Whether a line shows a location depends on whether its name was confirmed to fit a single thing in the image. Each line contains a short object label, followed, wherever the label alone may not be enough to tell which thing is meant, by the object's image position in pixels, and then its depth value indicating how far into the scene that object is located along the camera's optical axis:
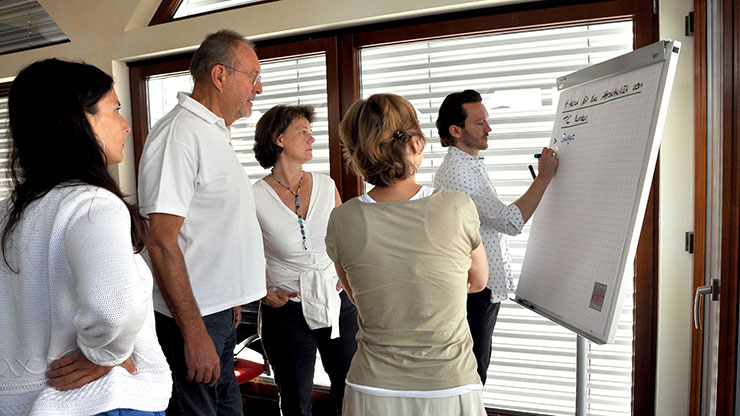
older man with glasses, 1.59
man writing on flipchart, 2.11
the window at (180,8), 3.38
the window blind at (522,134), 2.59
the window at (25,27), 3.88
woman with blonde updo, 1.38
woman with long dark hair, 1.04
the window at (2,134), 4.16
